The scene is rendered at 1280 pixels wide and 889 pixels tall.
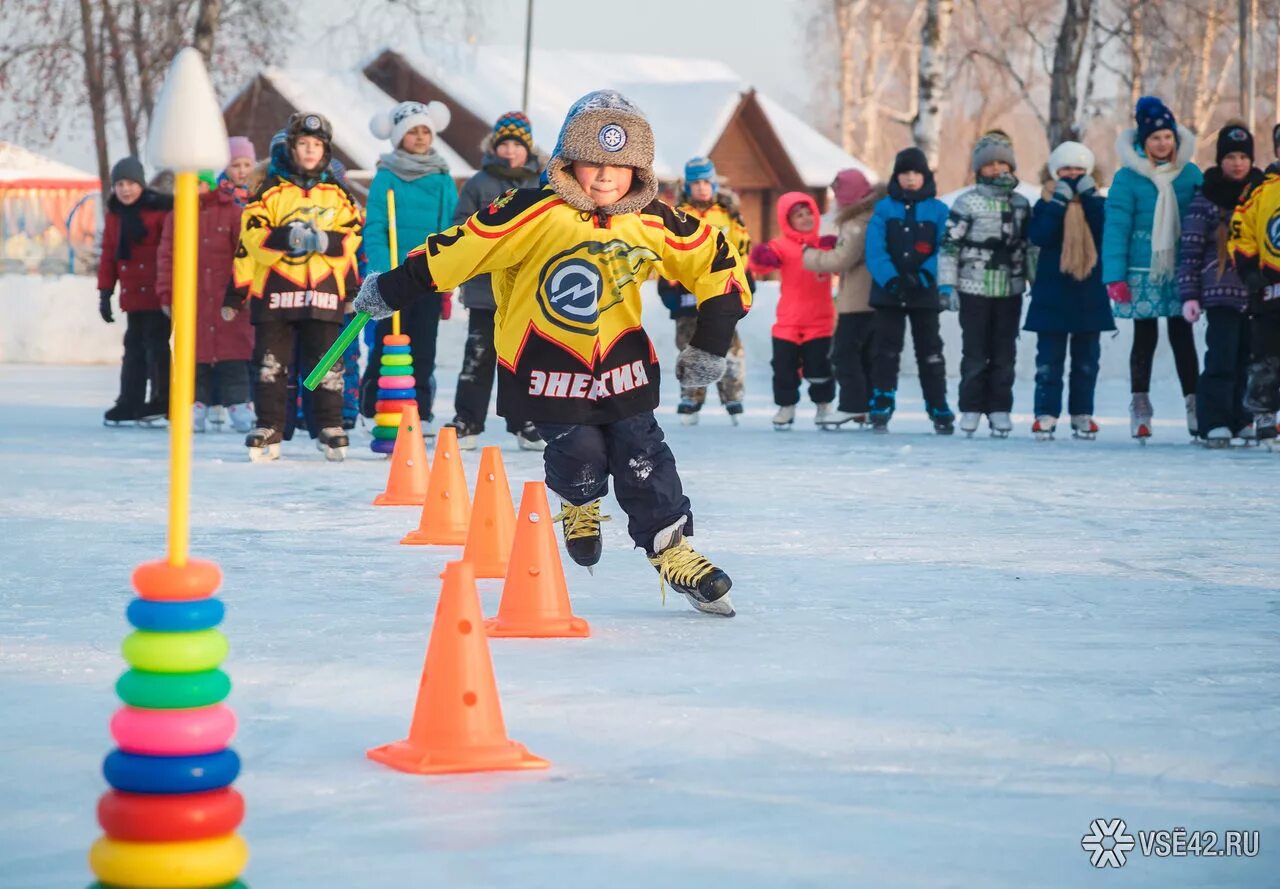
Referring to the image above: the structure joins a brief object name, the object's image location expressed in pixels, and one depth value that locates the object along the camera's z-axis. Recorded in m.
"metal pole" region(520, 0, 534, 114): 38.25
